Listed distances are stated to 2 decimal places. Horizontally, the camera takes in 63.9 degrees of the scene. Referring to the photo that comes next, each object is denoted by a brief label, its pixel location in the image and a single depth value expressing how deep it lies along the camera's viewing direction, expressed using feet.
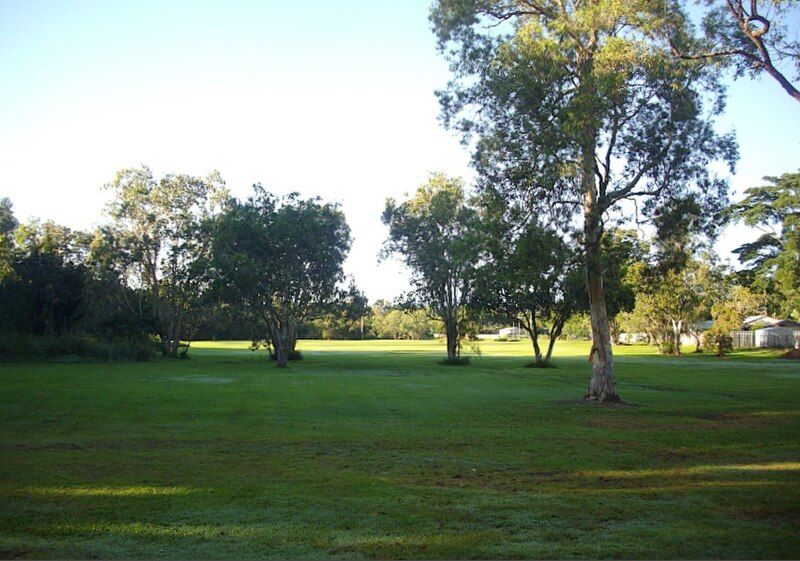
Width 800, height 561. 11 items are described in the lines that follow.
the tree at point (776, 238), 225.15
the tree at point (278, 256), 168.55
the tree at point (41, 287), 194.18
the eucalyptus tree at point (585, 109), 71.00
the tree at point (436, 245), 197.06
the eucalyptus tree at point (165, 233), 215.31
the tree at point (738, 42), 55.83
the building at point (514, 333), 627.21
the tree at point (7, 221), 255.41
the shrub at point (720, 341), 248.93
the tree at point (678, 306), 253.24
